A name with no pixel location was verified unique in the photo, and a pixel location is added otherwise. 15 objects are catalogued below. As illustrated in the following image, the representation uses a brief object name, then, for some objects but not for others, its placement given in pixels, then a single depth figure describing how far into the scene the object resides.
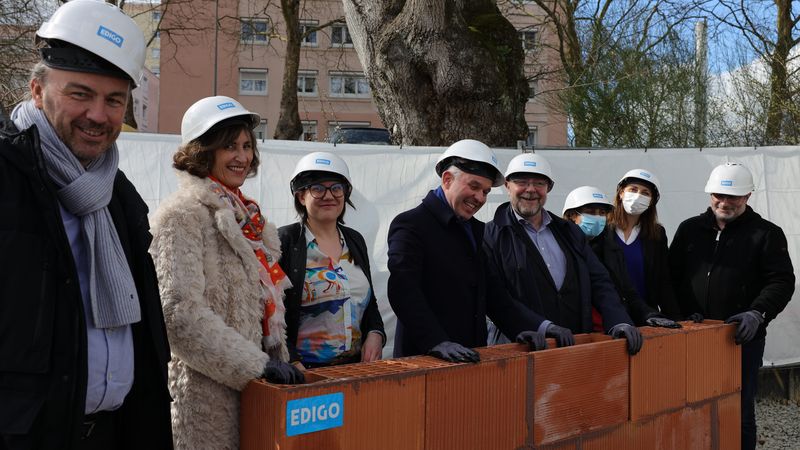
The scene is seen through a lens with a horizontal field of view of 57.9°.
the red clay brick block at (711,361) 3.69
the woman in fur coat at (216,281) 2.27
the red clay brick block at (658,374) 3.37
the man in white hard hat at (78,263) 1.65
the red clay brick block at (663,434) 3.22
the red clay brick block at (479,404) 2.60
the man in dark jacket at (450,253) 3.19
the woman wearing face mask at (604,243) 4.19
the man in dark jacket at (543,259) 3.76
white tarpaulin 5.86
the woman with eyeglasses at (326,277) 3.10
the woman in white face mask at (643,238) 4.68
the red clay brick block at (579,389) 2.96
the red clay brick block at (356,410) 2.21
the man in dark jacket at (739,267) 4.52
